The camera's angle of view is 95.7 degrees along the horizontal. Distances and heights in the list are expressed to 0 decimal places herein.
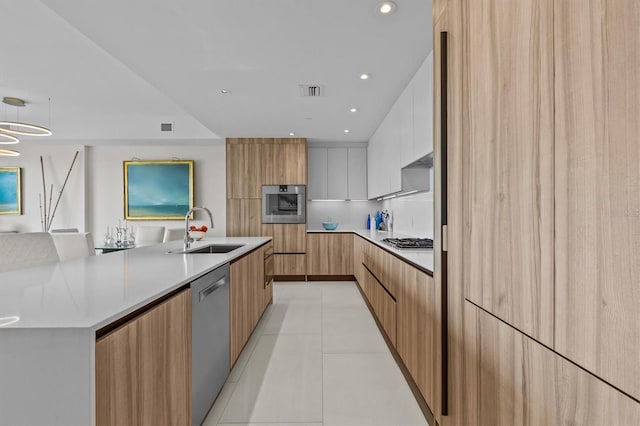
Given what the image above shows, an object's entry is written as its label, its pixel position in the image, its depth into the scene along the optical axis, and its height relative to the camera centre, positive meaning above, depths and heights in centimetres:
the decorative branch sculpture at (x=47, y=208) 555 +11
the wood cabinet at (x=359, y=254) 388 -62
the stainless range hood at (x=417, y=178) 307 +37
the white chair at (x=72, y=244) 321 -34
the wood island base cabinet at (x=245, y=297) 204 -70
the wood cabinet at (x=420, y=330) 147 -69
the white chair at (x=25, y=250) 189 -25
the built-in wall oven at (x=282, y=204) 502 +16
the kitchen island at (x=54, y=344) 77 -35
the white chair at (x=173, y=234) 447 -33
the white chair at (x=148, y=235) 480 -36
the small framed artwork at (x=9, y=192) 563 +43
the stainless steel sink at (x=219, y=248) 291 -36
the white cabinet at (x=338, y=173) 548 +76
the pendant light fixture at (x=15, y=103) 366 +155
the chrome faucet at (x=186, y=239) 247 -22
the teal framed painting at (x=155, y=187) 564 +52
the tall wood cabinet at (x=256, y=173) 504 +70
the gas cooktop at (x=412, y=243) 238 -27
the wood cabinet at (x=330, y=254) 495 -70
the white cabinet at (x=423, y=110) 223 +85
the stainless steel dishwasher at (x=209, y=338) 144 -70
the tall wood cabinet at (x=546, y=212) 59 +0
